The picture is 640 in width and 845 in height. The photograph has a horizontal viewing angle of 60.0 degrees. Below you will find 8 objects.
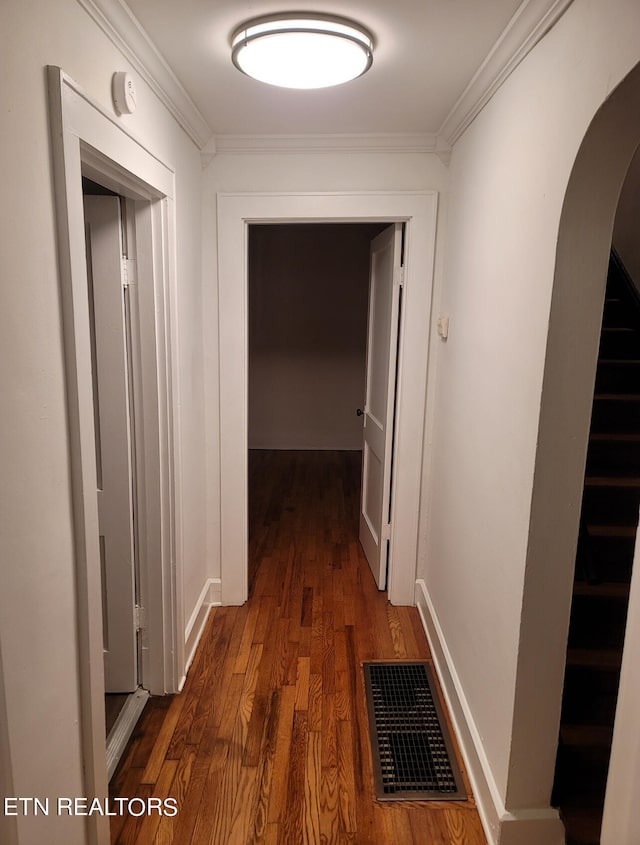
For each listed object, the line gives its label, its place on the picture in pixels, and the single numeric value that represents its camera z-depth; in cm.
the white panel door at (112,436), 202
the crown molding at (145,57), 147
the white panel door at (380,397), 300
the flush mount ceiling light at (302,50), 158
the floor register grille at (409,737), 196
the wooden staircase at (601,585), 173
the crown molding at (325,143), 263
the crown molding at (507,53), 144
